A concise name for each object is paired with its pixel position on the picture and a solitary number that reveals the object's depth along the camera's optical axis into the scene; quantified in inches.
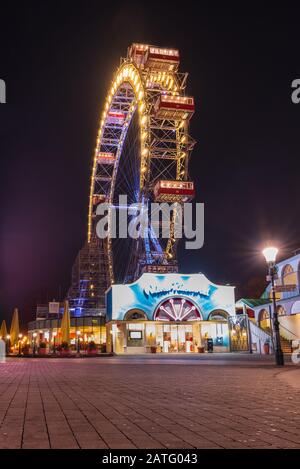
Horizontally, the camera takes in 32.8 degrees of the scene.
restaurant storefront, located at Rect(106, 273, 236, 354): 1556.3
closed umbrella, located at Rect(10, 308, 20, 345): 1729.8
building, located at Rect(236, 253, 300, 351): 1411.2
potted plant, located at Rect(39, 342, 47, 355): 1529.0
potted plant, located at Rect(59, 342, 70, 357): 1384.1
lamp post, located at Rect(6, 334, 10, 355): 1875.0
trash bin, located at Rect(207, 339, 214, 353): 1455.5
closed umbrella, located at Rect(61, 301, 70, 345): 1493.6
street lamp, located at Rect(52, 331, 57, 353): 2645.2
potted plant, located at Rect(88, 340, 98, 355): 1434.5
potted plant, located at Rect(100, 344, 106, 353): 1700.3
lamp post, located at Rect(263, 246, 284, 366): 723.2
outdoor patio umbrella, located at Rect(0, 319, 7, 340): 1836.6
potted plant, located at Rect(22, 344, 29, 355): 1627.5
